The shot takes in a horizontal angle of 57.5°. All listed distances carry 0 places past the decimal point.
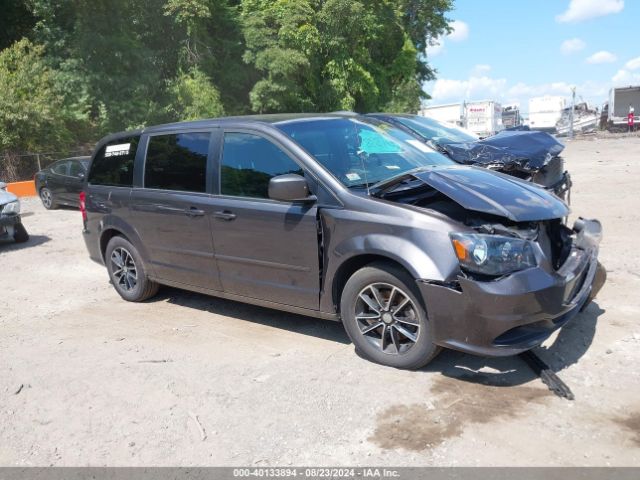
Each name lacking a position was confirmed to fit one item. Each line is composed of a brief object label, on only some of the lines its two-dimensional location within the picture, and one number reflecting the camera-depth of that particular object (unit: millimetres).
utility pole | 31608
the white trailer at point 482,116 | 36019
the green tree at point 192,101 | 24547
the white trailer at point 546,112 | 39969
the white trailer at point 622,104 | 34406
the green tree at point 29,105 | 19578
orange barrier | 18078
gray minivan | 3748
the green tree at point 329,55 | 25734
